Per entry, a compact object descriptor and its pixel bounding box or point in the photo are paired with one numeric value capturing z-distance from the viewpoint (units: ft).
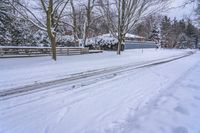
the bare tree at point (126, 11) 36.24
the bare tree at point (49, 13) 25.61
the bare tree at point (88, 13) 40.03
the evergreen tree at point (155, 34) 103.31
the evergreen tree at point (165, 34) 104.63
